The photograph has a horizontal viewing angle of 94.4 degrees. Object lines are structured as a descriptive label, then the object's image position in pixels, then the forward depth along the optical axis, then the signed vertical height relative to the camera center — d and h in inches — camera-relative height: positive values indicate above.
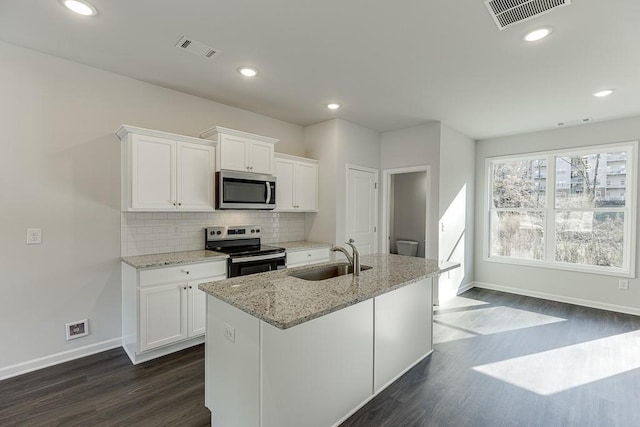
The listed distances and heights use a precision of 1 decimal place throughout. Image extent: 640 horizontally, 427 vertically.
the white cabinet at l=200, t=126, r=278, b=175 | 132.2 +28.2
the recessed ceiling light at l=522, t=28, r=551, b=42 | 84.2 +51.6
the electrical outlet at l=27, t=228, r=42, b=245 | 100.2 -9.2
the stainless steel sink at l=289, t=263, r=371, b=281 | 98.1 -21.2
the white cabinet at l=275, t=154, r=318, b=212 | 161.6 +15.0
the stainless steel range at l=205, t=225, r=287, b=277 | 127.4 -18.6
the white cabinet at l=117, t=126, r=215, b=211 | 110.7 +15.4
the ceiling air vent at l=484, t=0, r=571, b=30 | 73.1 +51.7
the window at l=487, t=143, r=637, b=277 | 166.2 +1.5
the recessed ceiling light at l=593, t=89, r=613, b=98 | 126.4 +51.5
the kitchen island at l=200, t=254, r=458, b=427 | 61.0 -32.6
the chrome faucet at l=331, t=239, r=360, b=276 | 89.9 -15.2
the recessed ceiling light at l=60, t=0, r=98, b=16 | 76.5 +53.5
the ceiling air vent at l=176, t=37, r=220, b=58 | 93.7 +53.3
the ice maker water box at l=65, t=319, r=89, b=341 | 107.0 -43.9
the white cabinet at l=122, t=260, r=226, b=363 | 103.8 -36.6
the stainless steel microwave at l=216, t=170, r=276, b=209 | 131.6 +9.2
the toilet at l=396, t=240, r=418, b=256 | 247.1 -30.7
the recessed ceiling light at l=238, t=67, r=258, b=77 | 112.3 +53.4
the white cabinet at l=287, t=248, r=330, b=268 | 151.0 -24.8
